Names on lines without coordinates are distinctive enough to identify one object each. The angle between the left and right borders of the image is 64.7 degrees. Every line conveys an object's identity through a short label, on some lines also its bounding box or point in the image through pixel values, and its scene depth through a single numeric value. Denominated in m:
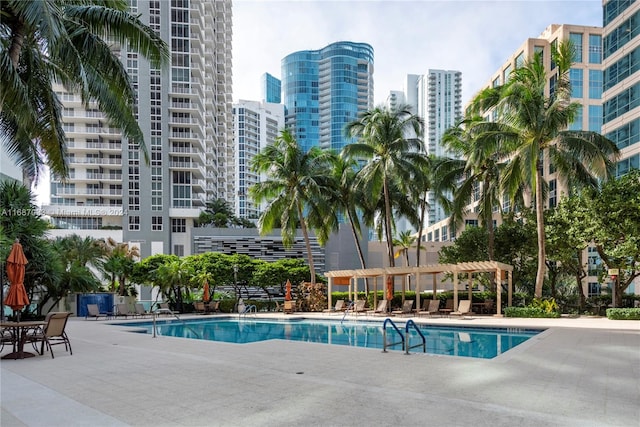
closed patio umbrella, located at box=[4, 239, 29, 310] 10.75
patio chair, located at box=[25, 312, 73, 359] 10.63
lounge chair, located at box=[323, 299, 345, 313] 27.31
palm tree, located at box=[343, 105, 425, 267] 27.32
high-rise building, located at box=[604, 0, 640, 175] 33.53
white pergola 22.94
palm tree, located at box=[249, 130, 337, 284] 29.16
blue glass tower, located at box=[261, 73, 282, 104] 182.38
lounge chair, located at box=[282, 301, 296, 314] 27.41
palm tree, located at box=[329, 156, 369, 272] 30.05
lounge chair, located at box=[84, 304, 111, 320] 24.25
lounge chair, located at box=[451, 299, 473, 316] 22.69
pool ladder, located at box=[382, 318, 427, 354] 10.71
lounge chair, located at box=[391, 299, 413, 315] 23.83
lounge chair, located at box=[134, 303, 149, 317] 25.52
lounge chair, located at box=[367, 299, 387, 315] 24.81
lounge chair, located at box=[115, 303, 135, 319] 24.33
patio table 10.47
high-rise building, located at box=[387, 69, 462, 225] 156.00
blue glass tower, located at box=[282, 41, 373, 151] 146.62
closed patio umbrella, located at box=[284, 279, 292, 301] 27.72
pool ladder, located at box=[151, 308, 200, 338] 18.39
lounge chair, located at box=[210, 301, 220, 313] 28.22
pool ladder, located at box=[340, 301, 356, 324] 25.33
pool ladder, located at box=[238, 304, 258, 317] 26.68
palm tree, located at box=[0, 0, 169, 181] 10.36
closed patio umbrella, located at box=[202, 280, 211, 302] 27.47
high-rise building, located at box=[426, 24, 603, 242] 51.06
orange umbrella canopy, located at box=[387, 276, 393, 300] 25.96
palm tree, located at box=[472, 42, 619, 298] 21.47
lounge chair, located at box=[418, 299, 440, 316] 22.56
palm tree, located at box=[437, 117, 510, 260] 25.12
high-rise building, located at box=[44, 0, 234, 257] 58.47
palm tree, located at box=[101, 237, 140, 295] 30.80
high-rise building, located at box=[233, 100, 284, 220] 130.88
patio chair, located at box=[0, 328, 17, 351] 10.70
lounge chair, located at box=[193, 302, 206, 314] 28.61
